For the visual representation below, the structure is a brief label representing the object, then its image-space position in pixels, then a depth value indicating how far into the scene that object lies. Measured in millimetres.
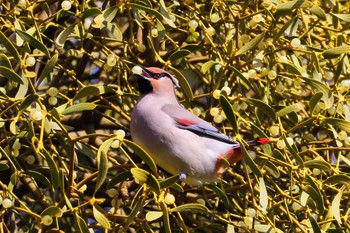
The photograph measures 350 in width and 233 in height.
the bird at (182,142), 5365
